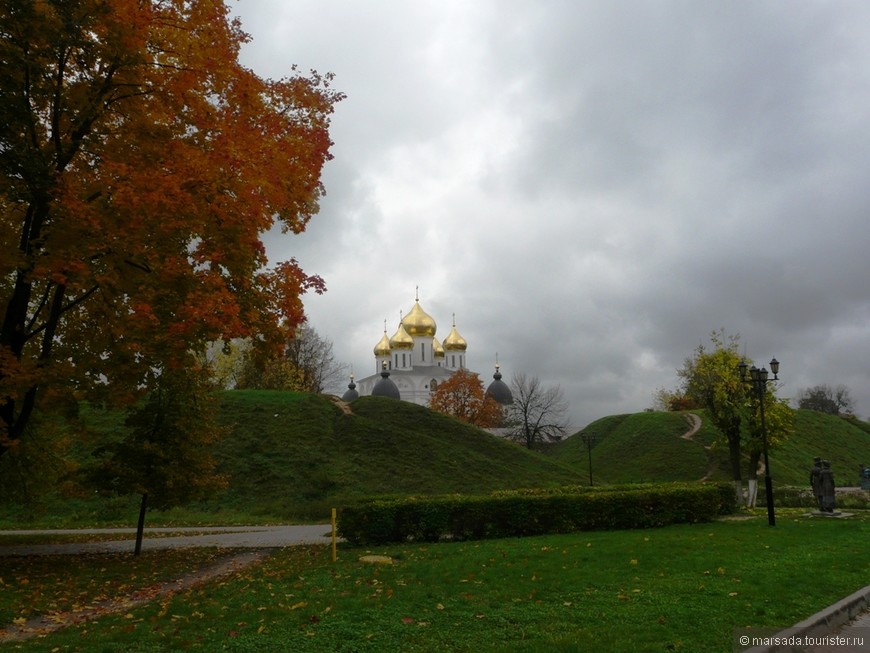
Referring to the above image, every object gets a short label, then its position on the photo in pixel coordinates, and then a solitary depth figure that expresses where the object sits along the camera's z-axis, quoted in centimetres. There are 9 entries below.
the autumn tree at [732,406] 2605
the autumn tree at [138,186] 959
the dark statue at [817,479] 1980
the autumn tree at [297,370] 5522
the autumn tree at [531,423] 6138
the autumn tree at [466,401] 6469
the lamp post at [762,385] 1659
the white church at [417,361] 8475
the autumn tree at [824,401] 9900
